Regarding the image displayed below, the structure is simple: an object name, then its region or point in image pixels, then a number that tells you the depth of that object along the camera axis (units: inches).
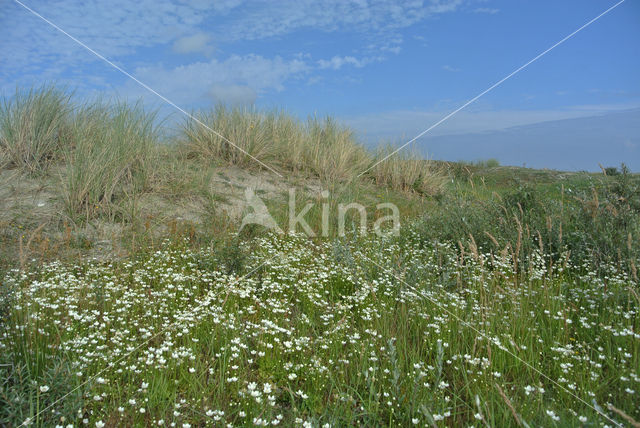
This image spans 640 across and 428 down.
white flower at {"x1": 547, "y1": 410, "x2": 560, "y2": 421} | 92.8
